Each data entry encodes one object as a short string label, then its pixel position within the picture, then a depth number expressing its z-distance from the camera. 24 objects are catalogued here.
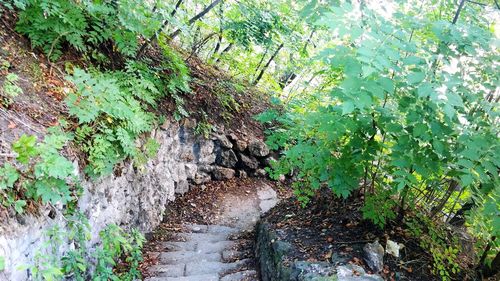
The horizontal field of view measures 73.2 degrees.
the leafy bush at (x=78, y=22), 3.66
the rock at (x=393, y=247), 3.27
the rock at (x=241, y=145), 7.46
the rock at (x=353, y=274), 2.87
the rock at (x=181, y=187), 6.43
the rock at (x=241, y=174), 7.62
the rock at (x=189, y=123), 6.29
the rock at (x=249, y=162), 7.63
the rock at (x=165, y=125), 5.61
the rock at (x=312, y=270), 3.00
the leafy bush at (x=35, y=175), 2.33
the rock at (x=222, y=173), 7.25
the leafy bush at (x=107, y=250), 3.21
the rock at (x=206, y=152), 6.82
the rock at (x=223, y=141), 7.10
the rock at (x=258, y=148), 7.67
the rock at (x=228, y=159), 7.29
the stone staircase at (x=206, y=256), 4.12
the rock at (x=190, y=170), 6.66
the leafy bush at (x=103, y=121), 3.31
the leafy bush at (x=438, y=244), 3.06
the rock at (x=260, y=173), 7.86
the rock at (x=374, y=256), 3.11
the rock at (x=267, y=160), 7.93
